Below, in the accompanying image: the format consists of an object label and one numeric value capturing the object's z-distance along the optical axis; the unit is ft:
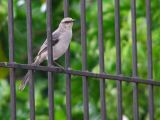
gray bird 30.05
